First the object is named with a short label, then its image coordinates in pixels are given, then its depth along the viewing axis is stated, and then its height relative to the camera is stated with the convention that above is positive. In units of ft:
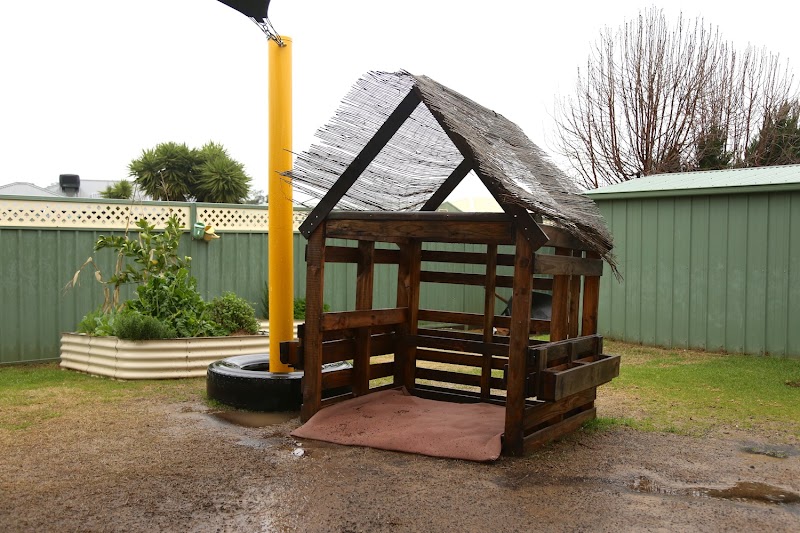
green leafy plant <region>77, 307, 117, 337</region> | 29.37 -2.83
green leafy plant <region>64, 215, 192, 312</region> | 30.58 -0.13
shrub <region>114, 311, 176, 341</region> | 27.89 -2.74
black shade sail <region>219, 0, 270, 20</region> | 21.03 +6.66
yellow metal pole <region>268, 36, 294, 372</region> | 22.99 +1.41
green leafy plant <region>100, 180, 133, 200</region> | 77.20 +6.08
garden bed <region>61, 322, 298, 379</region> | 27.86 -3.79
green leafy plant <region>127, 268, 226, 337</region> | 29.68 -2.10
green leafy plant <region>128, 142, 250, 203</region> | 72.23 +7.46
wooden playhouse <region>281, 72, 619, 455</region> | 17.89 +0.13
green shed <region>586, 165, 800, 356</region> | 35.04 -0.38
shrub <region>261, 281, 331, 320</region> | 36.53 -2.63
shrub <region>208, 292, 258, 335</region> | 30.89 -2.53
